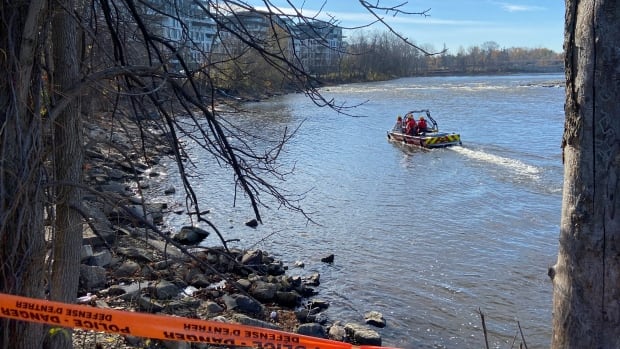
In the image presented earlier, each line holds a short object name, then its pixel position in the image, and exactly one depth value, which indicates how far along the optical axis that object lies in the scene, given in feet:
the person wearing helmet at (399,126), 98.02
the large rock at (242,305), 30.55
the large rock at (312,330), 29.60
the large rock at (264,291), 33.88
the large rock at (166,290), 28.50
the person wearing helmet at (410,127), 94.63
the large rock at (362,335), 29.50
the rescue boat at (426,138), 89.20
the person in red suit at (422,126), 94.99
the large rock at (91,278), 27.96
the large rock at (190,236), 45.52
